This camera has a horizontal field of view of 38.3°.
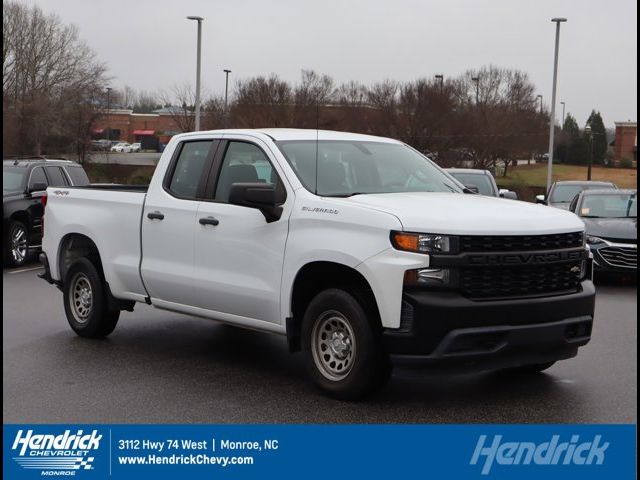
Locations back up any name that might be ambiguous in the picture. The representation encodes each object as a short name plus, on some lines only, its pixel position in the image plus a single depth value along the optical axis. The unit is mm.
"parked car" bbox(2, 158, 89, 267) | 16031
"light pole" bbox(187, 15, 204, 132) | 29797
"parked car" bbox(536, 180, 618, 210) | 22562
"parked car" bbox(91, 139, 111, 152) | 57625
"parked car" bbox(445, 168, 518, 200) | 18391
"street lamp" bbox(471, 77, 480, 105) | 50938
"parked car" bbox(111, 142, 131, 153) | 80594
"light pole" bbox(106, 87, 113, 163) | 60494
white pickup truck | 6098
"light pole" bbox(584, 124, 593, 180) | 52406
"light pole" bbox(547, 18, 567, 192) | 35422
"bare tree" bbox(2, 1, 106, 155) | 55469
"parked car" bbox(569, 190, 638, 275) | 13977
